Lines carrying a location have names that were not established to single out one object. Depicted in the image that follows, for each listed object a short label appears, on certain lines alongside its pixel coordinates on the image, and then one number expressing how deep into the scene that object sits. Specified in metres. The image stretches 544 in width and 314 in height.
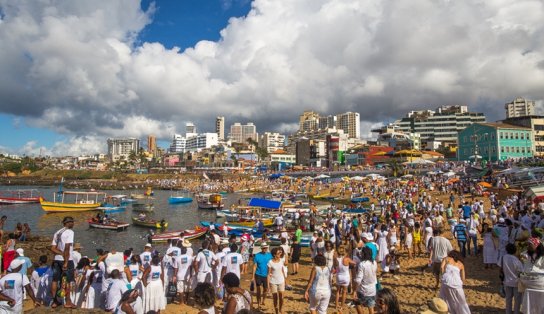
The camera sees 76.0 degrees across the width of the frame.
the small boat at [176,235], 26.42
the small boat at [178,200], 56.84
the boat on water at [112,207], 47.59
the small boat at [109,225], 33.03
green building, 63.81
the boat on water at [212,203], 48.47
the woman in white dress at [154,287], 7.87
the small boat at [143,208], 47.84
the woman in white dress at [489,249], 12.18
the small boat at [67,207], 44.89
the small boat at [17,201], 53.59
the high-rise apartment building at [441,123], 119.50
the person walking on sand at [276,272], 8.16
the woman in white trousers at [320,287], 7.15
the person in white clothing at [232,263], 9.45
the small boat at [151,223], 33.59
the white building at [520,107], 164.00
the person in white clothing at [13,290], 6.97
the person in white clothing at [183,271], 10.17
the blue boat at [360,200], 44.12
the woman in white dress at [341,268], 8.48
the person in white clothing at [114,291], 7.56
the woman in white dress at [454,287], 6.89
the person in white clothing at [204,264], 9.88
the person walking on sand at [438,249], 9.95
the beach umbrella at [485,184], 36.16
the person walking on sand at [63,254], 9.14
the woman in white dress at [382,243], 12.96
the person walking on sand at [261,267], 9.03
